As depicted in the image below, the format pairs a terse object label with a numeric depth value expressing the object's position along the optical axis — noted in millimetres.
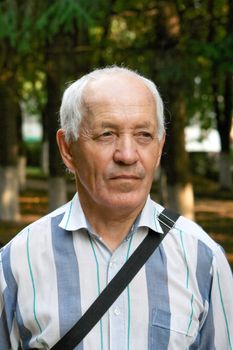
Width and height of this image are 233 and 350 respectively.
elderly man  2496
